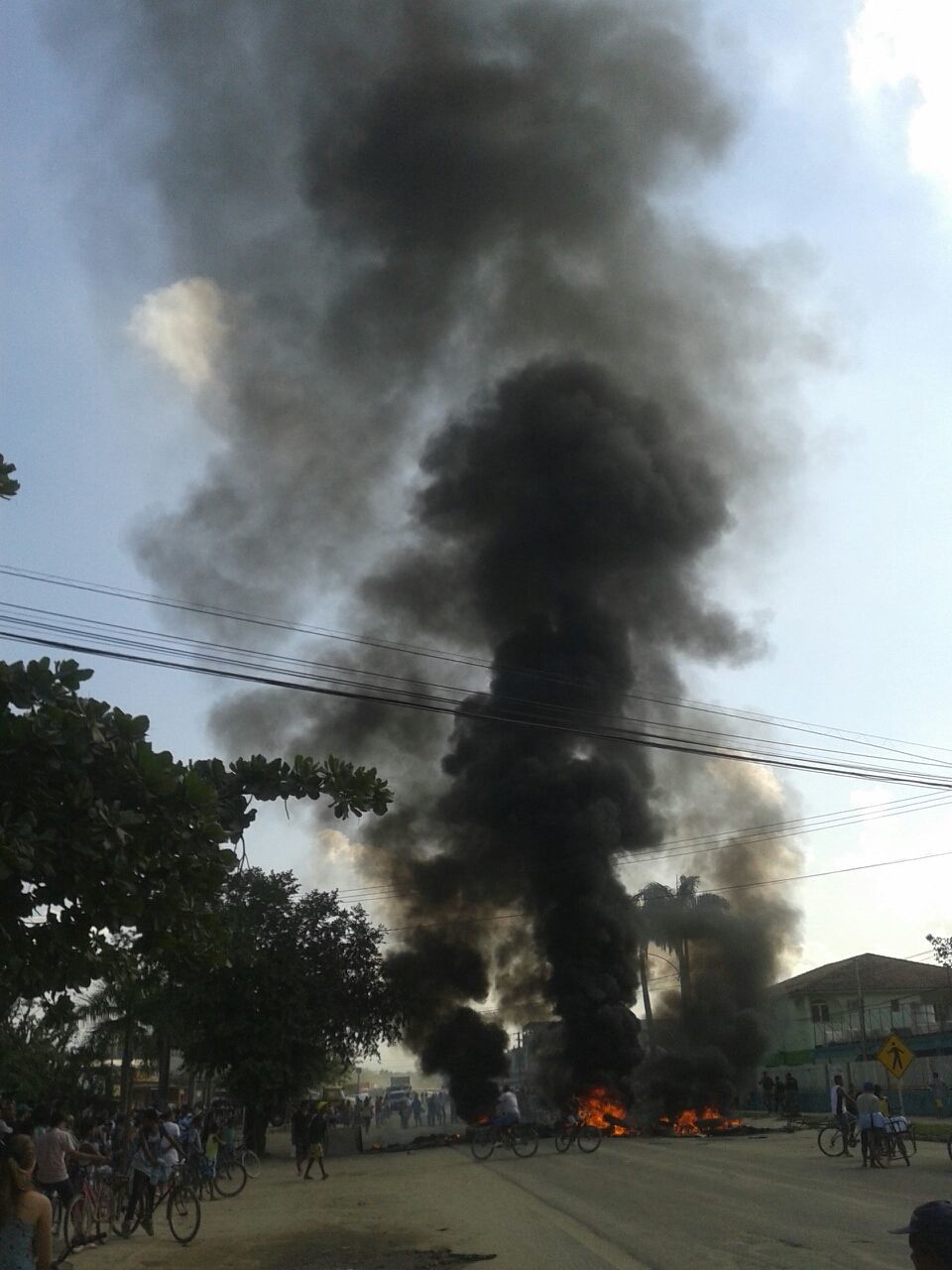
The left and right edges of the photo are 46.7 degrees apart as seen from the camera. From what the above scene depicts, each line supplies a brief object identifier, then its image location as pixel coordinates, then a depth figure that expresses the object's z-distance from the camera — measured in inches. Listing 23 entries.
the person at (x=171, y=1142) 518.0
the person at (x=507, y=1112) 896.9
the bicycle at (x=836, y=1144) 818.2
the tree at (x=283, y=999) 1258.6
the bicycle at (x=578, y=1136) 941.4
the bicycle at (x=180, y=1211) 477.1
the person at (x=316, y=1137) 834.2
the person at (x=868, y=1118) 708.0
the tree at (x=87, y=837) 265.1
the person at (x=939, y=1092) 1190.3
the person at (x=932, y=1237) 113.0
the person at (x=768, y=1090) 1561.3
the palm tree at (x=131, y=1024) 1339.8
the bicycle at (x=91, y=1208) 442.6
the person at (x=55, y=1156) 422.9
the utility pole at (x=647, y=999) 1625.2
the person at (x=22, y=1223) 204.1
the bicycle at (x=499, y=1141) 900.0
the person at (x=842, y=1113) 812.4
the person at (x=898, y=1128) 717.3
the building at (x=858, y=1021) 1434.7
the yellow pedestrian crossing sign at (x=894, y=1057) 781.9
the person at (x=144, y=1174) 501.0
